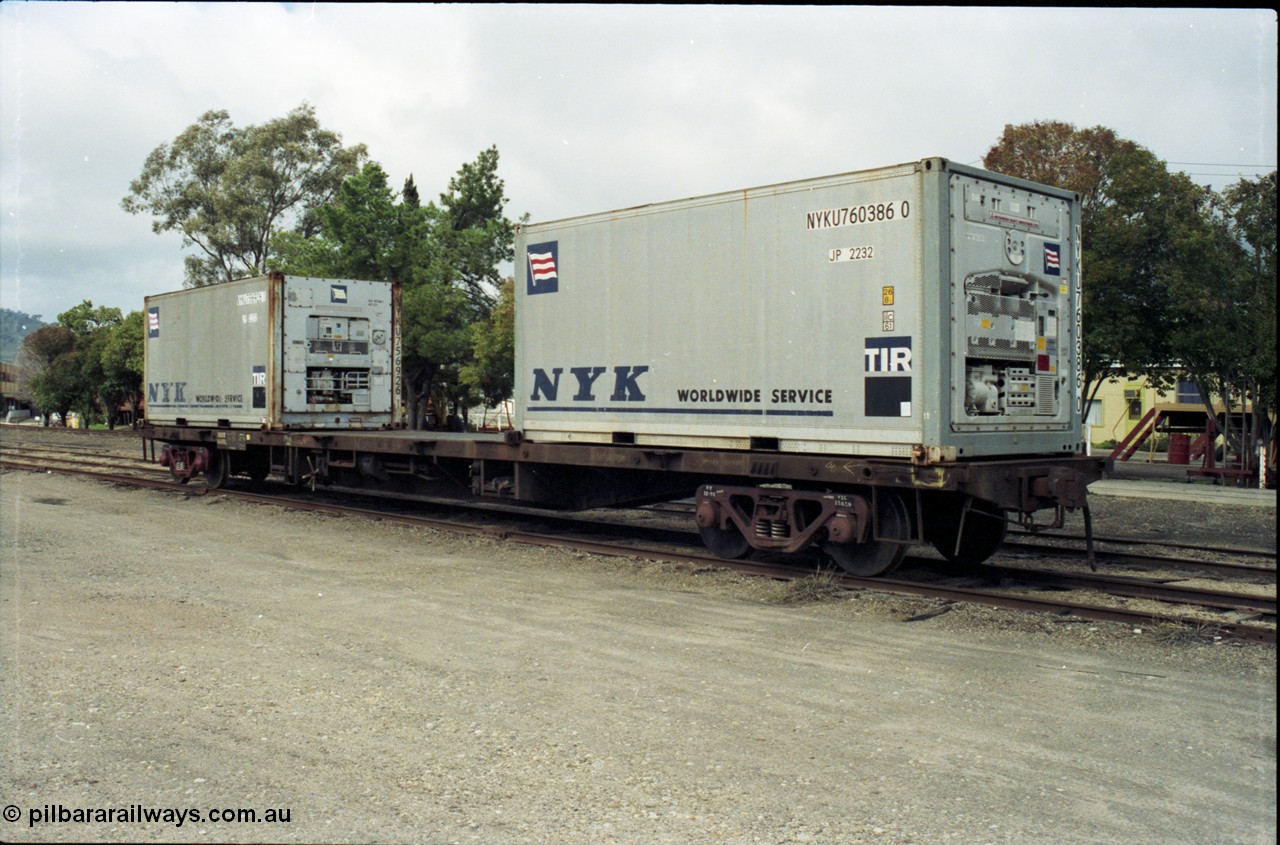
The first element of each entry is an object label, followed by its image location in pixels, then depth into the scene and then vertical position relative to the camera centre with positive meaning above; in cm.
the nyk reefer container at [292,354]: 1688 +126
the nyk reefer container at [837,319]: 891 +107
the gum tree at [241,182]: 5150 +1291
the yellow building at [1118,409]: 4447 +75
